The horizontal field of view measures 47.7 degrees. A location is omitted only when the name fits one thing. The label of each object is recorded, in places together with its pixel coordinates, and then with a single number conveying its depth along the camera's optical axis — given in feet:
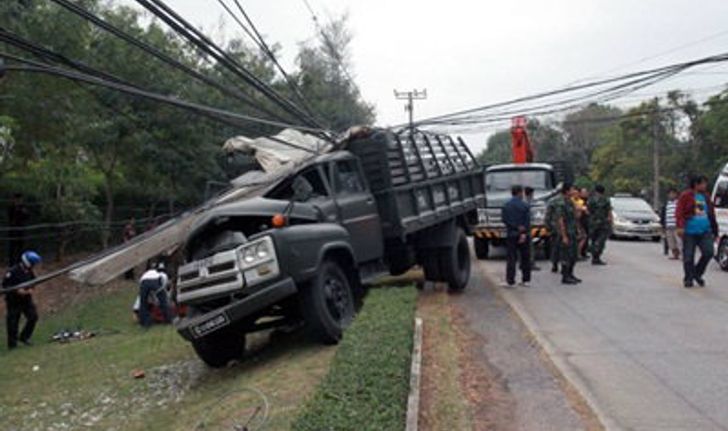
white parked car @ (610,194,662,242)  86.84
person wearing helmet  46.75
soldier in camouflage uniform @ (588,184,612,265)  57.52
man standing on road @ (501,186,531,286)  45.32
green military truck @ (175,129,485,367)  29.17
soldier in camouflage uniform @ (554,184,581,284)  46.80
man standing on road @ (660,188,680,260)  61.93
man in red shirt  42.93
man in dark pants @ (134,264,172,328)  48.67
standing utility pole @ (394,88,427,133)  209.26
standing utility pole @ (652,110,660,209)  165.17
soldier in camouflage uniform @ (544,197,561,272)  49.57
